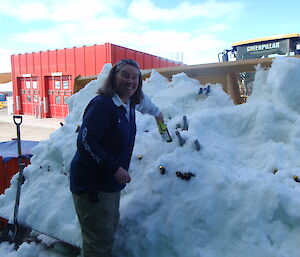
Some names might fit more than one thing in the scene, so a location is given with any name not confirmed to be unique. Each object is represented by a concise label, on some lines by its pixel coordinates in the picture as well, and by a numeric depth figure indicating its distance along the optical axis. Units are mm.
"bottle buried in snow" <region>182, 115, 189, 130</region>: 2990
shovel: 2822
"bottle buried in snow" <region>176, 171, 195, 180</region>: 2312
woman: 1758
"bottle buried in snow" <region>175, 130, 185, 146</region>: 2649
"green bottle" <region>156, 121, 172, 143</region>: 2660
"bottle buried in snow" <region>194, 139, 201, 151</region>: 2546
